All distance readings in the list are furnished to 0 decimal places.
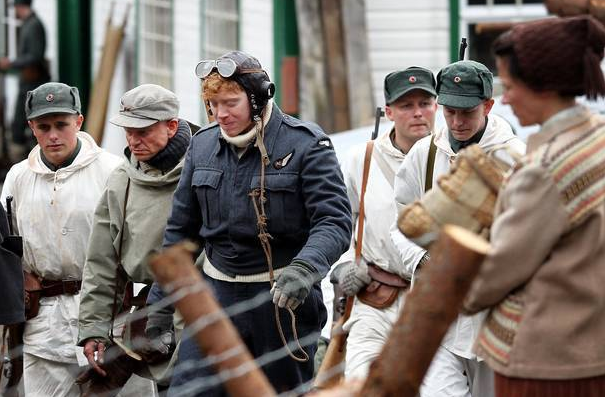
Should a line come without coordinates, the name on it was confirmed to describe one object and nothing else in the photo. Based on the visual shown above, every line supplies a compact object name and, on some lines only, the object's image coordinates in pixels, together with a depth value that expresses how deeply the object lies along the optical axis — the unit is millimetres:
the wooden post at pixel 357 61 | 25112
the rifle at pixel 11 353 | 14159
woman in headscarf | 7805
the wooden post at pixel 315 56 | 25507
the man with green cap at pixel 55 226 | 13927
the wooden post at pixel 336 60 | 25344
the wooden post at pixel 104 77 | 32616
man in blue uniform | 11528
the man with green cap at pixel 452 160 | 11749
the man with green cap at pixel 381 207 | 12777
